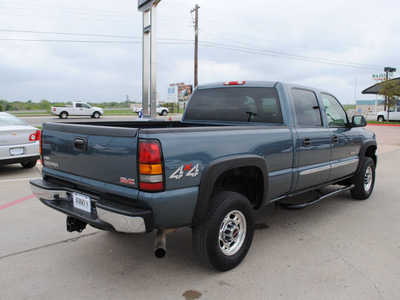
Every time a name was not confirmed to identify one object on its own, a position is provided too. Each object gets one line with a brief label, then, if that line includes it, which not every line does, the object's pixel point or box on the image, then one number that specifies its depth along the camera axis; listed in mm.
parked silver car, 6988
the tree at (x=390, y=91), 33275
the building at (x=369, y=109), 45525
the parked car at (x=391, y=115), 34562
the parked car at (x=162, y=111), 45756
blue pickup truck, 2566
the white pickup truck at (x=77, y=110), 35219
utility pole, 28781
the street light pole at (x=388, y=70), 41625
